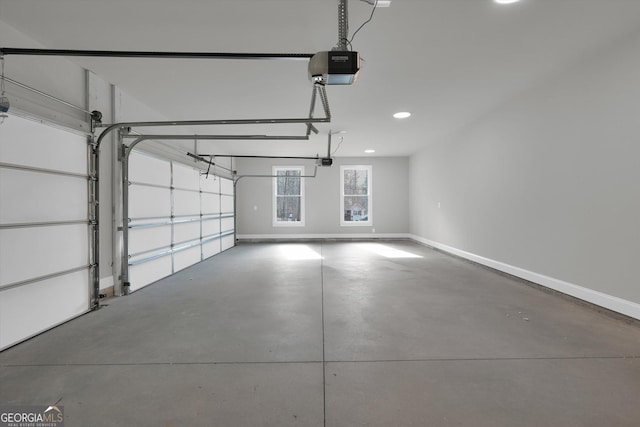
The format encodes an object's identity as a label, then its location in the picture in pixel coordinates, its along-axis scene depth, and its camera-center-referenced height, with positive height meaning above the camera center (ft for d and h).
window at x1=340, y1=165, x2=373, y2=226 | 32.76 +1.67
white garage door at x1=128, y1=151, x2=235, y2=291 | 13.62 -0.36
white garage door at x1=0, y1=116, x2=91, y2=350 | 8.11 -0.52
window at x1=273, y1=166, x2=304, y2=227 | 32.35 +1.45
